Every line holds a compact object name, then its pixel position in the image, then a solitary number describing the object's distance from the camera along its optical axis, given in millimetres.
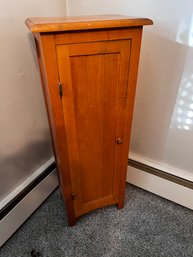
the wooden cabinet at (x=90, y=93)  697
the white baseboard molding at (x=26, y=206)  1188
